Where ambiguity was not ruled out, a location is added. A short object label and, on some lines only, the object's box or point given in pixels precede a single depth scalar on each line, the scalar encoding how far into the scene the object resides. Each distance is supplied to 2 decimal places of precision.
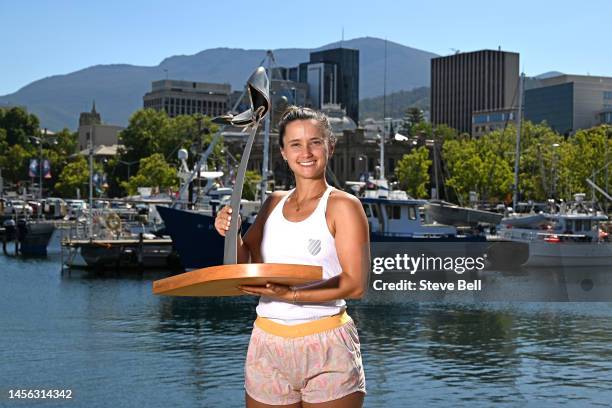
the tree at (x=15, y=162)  139.25
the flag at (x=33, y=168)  105.11
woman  4.73
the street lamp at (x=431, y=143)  85.50
